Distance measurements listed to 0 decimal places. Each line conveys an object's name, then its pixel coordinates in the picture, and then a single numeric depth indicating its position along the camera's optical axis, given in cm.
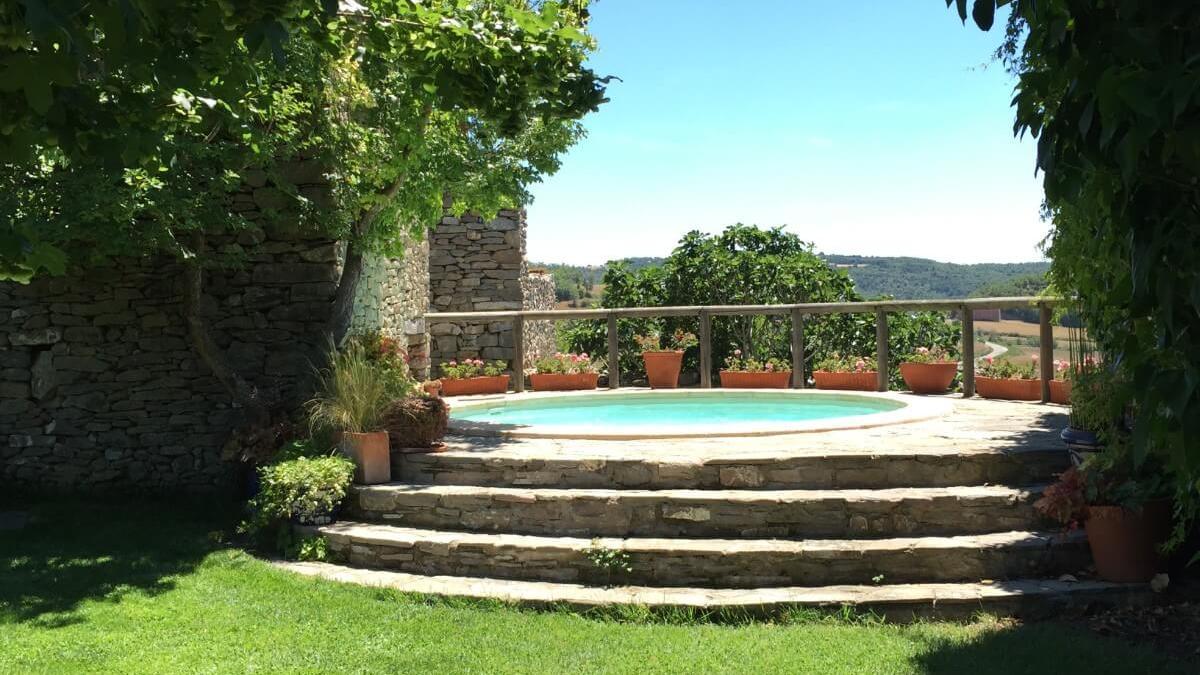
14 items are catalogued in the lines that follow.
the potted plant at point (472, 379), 1125
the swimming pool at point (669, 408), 928
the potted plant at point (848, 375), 1107
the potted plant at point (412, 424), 732
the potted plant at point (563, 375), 1161
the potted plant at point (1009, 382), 984
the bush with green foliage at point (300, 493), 684
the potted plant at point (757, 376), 1135
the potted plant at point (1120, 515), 560
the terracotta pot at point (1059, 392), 924
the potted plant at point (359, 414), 715
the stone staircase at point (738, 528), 575
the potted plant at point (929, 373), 1062
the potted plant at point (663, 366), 1155
